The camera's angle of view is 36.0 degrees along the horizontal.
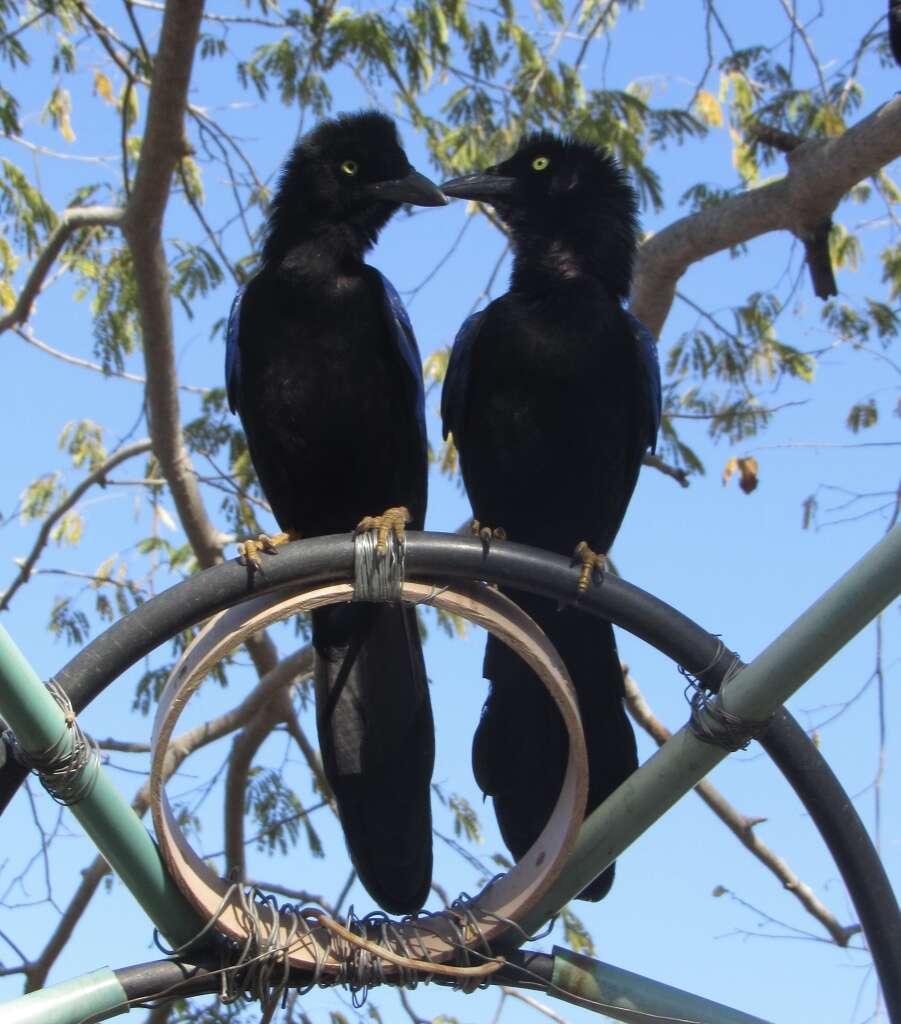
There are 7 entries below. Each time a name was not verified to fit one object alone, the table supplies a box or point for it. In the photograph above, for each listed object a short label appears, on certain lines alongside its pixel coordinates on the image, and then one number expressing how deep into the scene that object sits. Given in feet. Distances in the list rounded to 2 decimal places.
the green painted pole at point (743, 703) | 8.91
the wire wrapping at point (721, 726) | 9.53
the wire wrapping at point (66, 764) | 8.77
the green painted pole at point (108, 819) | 8.38
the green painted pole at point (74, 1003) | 8.45
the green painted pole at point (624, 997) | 9.68
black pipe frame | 9.55
